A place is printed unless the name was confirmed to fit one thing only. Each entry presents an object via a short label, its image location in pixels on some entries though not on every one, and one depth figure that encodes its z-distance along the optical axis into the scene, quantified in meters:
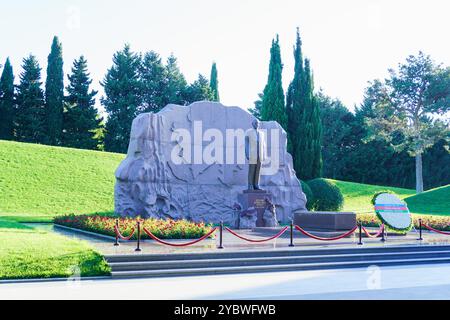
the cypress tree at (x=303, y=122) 36.44
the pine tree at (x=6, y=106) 44.97
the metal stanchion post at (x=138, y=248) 11.98
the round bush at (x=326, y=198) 27.45
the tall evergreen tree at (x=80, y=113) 45.81
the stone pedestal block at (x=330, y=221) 18.42
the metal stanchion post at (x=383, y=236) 16.03
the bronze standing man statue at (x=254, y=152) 19.56
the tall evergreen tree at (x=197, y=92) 50.68
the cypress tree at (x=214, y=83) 52.17
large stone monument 19.45
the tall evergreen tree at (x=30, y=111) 44.66
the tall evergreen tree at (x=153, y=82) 50.40
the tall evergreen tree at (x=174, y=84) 50.97
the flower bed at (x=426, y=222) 21.34
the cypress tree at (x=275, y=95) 37.16
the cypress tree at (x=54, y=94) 44.09
